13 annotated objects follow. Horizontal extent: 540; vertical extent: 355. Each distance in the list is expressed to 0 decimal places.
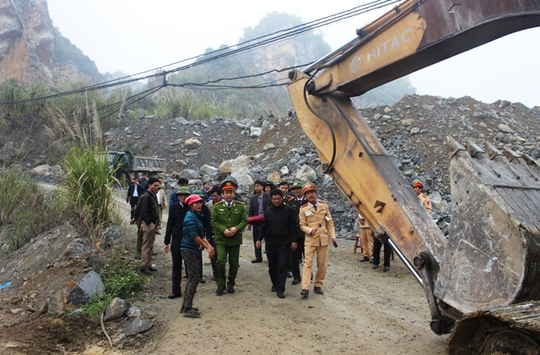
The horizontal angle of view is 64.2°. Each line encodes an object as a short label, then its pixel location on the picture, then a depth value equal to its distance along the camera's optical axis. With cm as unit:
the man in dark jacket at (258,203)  840
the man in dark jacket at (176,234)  620
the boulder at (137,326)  505
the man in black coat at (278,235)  636
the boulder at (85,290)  564
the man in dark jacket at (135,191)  1047
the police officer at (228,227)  626
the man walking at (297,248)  707
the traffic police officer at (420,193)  814
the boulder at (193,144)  2238
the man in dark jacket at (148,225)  721
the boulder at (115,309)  540
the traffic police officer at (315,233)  625
